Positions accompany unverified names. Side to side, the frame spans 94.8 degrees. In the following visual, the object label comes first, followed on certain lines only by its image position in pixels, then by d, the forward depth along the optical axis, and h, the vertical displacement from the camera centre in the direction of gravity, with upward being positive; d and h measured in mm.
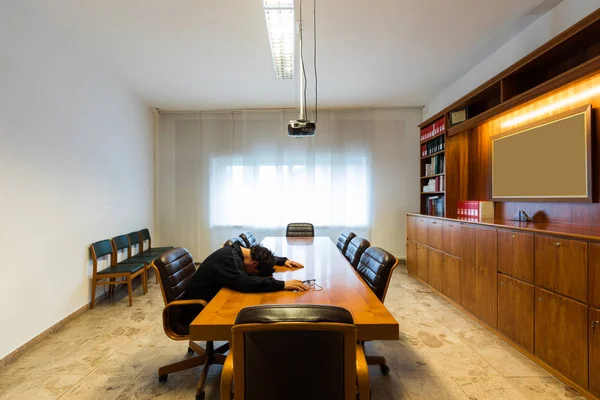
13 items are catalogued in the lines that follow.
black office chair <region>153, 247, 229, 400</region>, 1877 -764
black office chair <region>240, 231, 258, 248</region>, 3426 -511
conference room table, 1256 -569
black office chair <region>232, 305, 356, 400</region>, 904 -510
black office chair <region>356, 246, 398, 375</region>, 1869 -517
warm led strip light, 2363 +915
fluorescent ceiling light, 2383 +1720
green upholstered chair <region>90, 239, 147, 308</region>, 3447 -892
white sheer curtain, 5492 +500
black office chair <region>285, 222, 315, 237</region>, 4473 -493
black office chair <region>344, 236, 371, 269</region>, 2584 -483
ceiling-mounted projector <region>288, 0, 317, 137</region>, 3084 +815
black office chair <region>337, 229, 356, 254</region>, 3163 -484
